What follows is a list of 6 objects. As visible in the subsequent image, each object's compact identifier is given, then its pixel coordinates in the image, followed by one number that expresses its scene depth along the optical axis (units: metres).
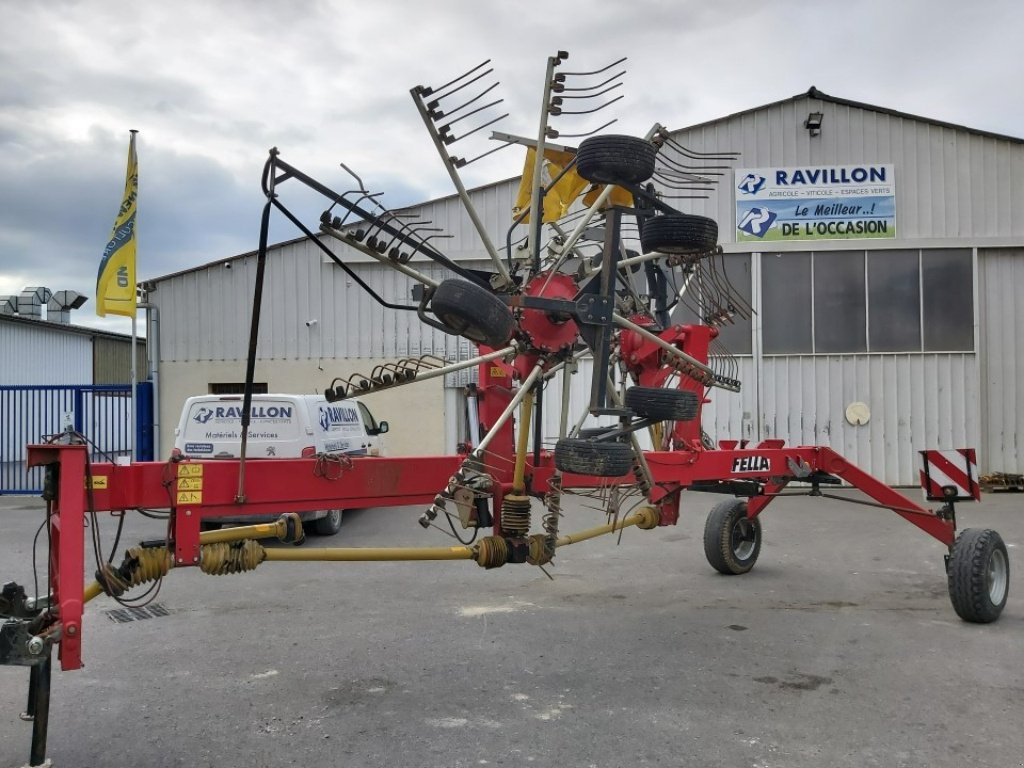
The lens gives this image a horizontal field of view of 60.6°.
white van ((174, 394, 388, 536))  11.09
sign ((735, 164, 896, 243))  16.92
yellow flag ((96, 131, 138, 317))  16.36
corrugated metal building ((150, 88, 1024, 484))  16.69
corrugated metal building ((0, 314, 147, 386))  27.38
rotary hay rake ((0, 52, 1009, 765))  4.25
